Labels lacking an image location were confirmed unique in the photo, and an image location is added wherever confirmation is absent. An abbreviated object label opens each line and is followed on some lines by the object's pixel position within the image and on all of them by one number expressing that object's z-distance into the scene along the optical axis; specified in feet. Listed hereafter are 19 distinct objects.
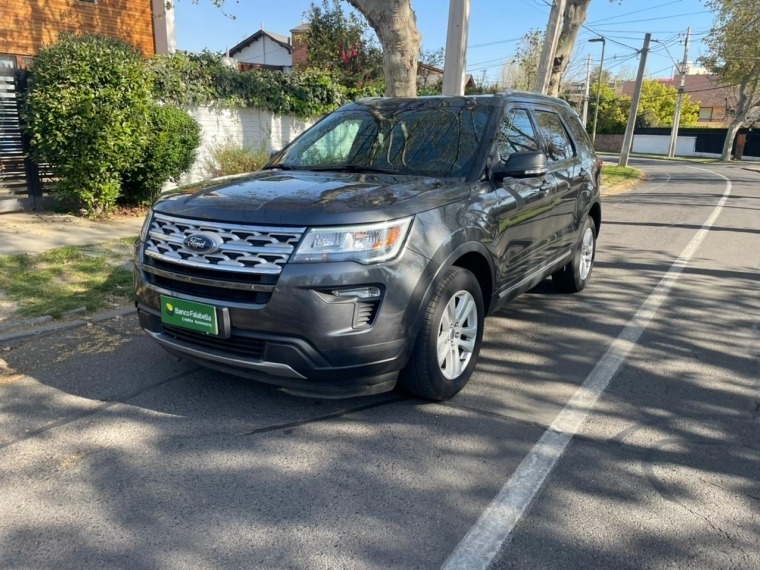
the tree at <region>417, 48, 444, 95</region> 78.62
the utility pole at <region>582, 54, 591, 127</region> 140.09
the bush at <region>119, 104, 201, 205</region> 30.27
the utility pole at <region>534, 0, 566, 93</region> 44.67
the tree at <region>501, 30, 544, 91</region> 108.63
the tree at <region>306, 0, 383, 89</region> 64.90
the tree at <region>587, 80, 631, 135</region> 194.43
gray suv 10.17
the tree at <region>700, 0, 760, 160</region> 109.50
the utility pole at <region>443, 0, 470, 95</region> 33.09
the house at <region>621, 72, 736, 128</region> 232.43
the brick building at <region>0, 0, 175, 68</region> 43.73
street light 142.99
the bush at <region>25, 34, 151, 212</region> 26.89
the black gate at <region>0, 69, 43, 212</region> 28.71
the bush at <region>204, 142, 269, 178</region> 38.22
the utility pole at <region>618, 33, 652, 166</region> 88.79
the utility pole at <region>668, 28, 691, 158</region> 154.20
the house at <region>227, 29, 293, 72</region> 138.31
